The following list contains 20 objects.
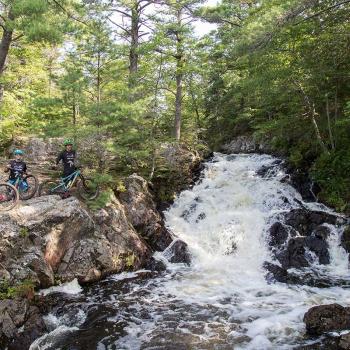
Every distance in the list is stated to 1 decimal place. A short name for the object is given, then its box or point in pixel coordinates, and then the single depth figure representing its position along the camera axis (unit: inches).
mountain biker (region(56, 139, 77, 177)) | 515.9
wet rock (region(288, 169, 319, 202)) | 722.2
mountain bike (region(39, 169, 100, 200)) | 527.8
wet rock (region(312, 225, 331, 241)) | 590.9
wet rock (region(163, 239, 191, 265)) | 585.3
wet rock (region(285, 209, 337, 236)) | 616.1
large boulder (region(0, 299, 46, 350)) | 342.6
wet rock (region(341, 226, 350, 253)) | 568.1
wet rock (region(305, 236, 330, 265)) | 562.6
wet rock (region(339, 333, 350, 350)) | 315.1
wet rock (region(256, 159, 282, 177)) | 830.4
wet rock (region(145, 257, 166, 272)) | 554.5
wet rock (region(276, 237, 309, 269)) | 553.3
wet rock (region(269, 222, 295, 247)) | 604.1
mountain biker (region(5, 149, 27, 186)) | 490.6
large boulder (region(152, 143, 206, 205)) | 747.4
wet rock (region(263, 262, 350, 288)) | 485.1
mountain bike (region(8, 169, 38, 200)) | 493.0
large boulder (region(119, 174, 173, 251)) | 616.1
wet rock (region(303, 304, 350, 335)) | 352.2
